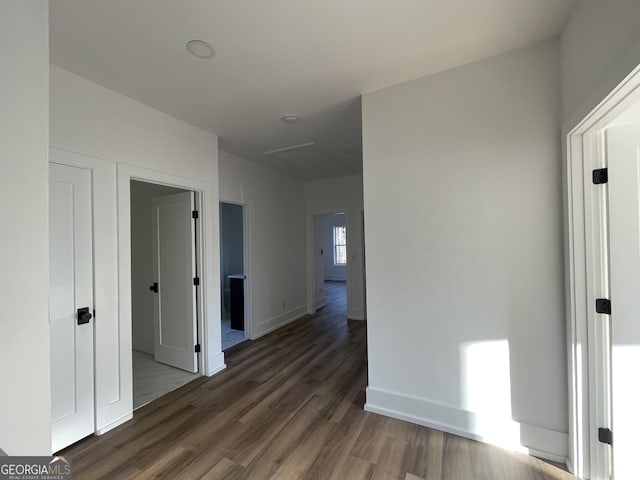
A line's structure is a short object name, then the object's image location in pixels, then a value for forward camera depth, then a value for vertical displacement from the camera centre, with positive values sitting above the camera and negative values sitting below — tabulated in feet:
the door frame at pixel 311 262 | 18.26 -1.44
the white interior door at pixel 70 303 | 6.32 -1.41
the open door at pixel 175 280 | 10.05 -1.44
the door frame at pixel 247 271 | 13.74 -1.48
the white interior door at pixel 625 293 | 4.79 -1.00
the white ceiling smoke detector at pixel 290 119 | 9.05 +4.10
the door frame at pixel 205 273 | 9.20 -1.12
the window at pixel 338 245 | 33.42 -0.60
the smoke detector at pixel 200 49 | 5.69 +4.11
